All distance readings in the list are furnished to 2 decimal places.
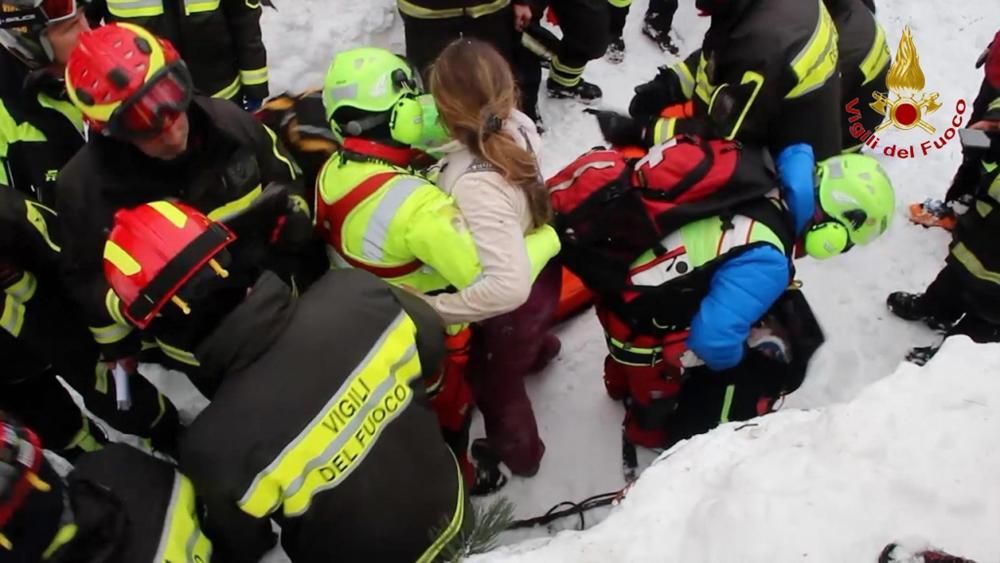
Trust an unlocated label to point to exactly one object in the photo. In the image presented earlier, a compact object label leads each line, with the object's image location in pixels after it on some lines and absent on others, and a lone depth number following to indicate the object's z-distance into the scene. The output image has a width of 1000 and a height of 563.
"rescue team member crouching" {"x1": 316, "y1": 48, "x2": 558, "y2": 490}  2.47
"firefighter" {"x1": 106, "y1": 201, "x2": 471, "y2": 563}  1.77
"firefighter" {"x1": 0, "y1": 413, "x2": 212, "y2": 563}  1.41
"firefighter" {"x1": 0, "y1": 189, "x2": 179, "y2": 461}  2.54
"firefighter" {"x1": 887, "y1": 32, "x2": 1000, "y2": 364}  3.48
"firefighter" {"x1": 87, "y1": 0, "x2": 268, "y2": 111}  3.55
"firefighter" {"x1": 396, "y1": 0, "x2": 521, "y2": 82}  4.20
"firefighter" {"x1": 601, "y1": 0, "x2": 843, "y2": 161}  3.22
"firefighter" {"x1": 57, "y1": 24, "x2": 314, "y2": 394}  2.34
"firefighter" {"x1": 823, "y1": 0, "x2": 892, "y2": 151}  3.87
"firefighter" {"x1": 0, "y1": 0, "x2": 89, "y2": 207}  2.83
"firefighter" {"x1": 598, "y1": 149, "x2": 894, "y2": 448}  2.63
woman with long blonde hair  2.48
